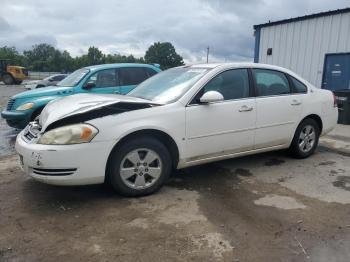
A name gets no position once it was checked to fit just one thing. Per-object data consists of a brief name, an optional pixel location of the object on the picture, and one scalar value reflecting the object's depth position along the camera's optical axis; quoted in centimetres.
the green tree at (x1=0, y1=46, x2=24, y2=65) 7359
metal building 1081
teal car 716
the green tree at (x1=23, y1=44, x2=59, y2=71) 8538
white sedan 352
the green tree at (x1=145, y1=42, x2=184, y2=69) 8381
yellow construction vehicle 3525
